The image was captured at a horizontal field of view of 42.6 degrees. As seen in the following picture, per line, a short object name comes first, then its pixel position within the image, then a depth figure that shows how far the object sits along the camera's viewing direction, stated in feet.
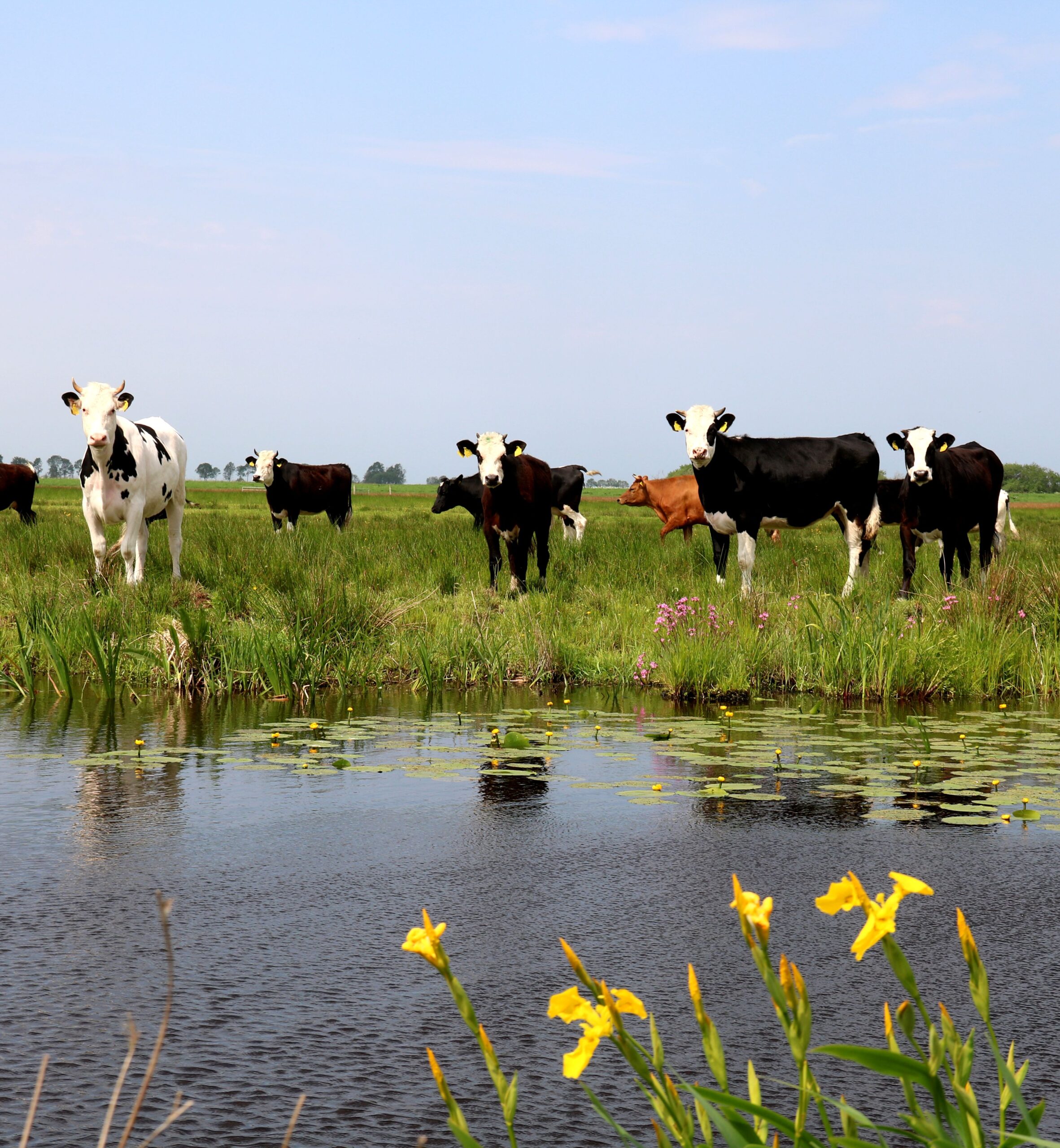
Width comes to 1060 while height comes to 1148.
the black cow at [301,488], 99.96
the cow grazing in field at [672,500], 88.69
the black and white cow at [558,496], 96.63
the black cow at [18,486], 108.17
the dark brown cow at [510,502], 52.70
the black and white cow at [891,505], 66.28
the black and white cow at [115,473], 47.96
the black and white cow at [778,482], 55.98
